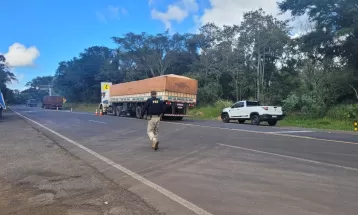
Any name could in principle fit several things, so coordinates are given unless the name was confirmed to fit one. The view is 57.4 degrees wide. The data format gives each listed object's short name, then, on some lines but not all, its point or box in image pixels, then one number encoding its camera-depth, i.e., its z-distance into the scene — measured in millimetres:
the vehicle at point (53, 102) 66625
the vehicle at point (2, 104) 29078
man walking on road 9945
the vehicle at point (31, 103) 78900
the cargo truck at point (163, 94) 24172
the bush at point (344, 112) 22375
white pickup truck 21734
